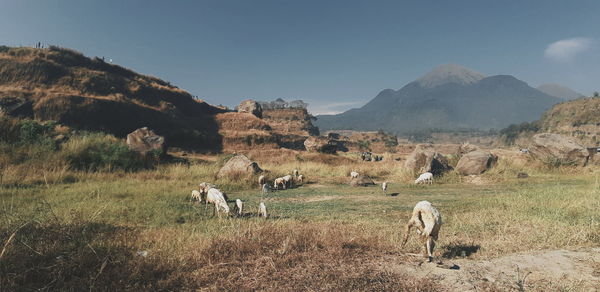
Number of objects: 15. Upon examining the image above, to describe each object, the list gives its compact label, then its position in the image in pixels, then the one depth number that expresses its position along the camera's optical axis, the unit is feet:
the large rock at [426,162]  61.93
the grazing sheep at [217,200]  22.91
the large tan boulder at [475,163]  59.41
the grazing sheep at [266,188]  43.60
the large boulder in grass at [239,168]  54.08
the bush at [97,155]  43.93
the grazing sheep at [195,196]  31.18
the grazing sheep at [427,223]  11.54
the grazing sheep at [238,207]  23.53
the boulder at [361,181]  52.44
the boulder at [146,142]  66.02
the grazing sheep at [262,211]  22.47
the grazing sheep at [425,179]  51.80
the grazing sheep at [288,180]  50.86
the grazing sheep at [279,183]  49.14
